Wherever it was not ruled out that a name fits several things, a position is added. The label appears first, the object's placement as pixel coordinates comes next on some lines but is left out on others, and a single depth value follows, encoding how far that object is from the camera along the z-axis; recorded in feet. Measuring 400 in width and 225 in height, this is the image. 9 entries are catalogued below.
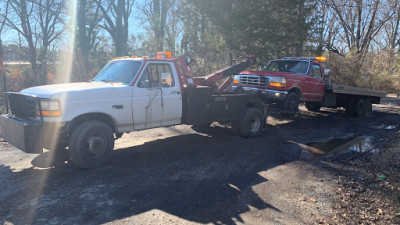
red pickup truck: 33.25
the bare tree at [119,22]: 83.20
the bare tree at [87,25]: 61.15
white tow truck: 17.56
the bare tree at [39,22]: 75.56
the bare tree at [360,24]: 91.57
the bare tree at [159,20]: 76.00
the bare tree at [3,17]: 74.82
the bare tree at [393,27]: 90.84
